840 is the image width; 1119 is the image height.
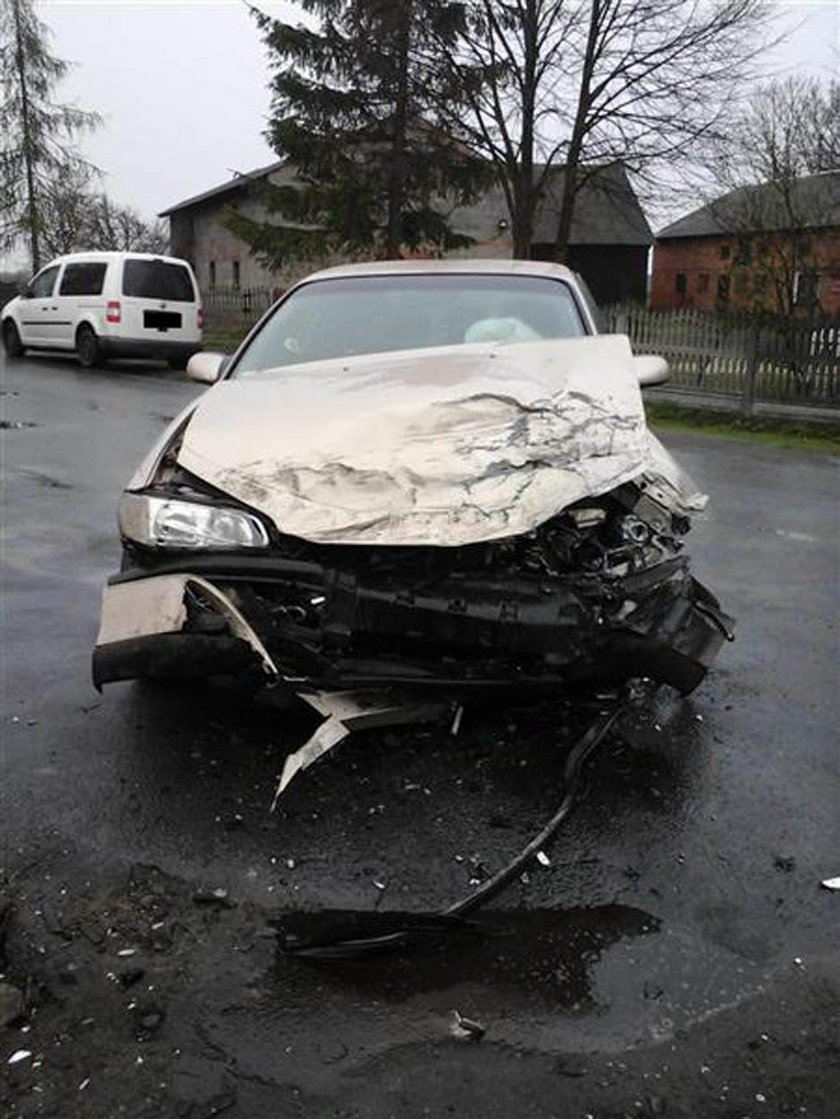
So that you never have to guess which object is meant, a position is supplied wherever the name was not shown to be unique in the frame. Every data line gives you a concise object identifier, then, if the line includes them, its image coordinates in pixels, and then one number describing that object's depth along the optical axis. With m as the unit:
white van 17.84
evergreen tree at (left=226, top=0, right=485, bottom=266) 22.56
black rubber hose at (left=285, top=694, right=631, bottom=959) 2.57
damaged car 3.05
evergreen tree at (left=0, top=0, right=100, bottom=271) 33.38
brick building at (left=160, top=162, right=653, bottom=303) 44.19
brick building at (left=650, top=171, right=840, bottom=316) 17.62
